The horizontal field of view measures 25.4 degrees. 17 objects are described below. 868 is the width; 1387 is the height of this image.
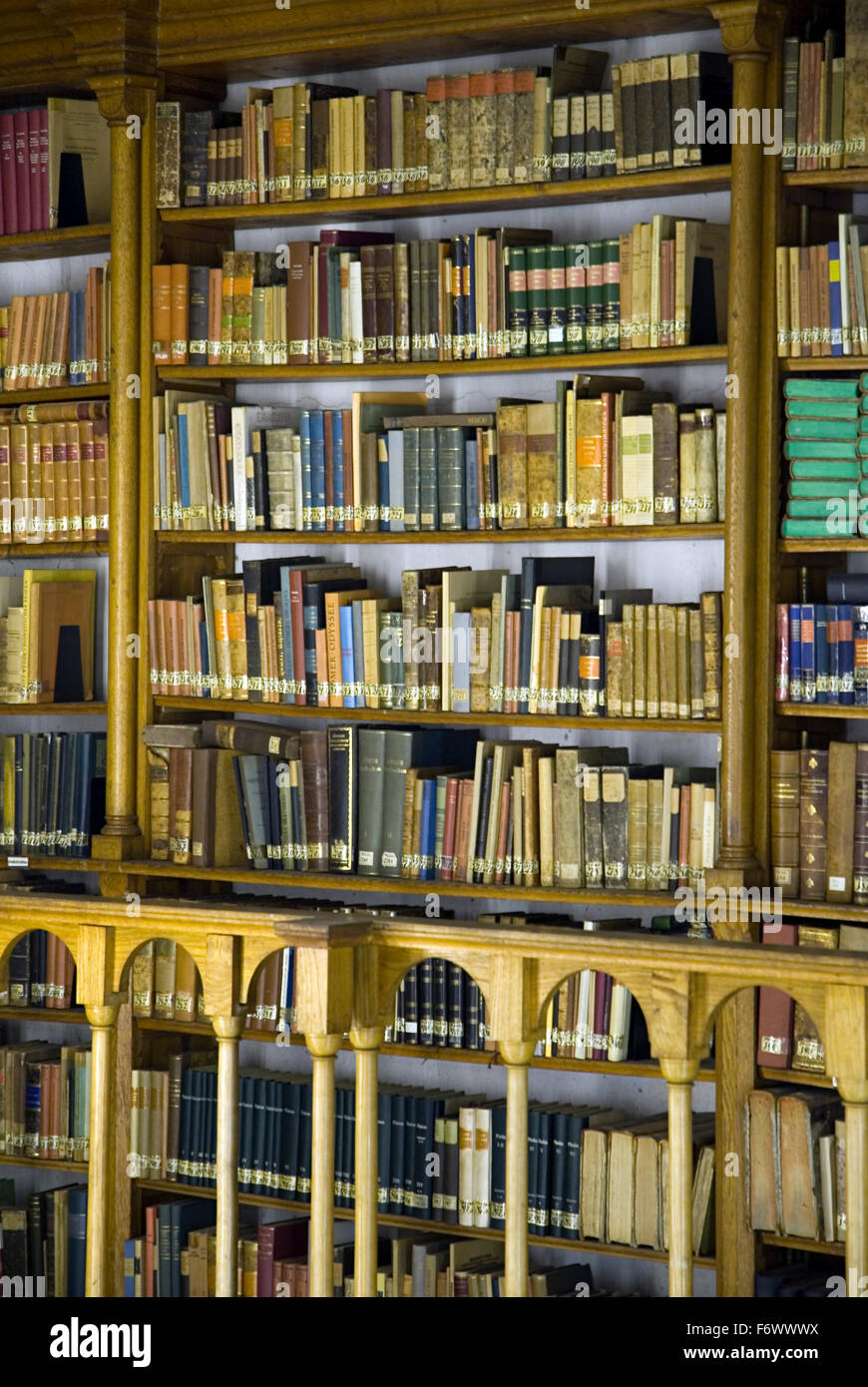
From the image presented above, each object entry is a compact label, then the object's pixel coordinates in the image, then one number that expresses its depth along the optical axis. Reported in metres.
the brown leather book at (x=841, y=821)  4.13
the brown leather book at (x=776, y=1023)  4.22
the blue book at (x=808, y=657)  4.20
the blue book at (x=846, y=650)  4.14
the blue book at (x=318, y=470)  4.80
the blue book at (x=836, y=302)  4.13
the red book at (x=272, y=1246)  4.84
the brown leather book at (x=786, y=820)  4.25
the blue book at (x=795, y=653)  4.21
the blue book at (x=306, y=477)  4.82
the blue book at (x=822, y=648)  4.18
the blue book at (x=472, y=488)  4.61
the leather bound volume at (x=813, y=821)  4.19
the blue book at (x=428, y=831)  4.64
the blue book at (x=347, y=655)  4.75
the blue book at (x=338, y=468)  4.77
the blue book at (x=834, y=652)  4.16
